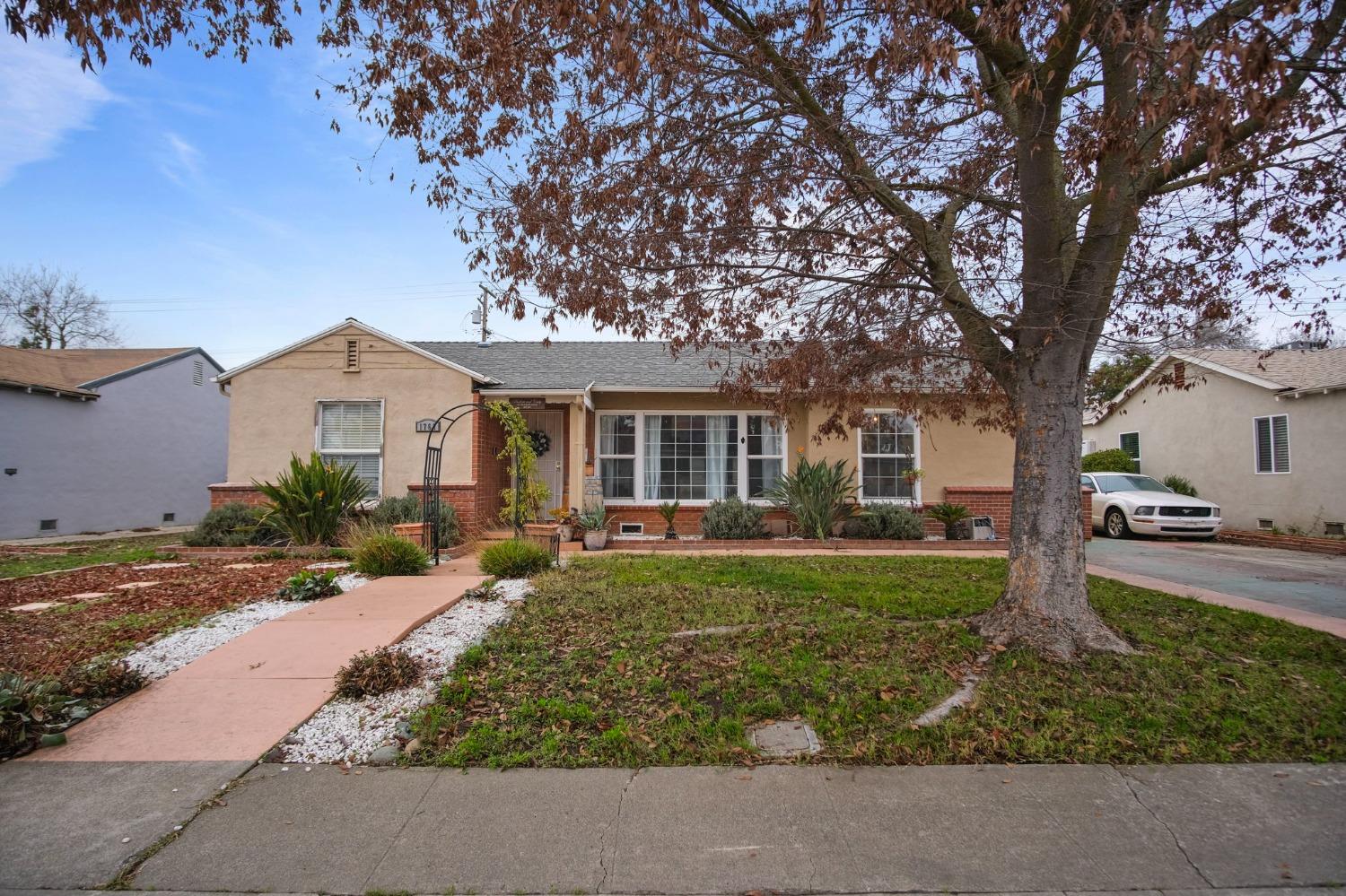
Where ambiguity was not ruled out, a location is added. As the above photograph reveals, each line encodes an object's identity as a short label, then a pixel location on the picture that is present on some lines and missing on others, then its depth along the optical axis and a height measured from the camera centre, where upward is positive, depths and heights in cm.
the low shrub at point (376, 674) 444 -126
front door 1441 +85
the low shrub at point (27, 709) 364 -128
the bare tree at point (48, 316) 2739 +699
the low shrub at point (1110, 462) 1908 +95
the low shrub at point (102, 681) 428 -126
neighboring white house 1426 +145
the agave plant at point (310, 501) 1049 -22
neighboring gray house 1474 +120
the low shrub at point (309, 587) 712 -105
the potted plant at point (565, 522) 1167 -56
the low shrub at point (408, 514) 1128 -44
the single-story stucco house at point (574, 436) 1267 +108
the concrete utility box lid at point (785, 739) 375 -142
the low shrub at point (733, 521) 1204 -54
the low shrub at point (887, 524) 1187 -56
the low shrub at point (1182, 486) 1712 +24
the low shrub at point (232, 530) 1086 -71
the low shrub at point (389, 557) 860 -88
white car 1445 -33
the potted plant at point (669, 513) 1222 -41
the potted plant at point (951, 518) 1237 -44
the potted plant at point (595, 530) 1130 -67
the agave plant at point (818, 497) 1188 -8
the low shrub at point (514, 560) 847 -90
